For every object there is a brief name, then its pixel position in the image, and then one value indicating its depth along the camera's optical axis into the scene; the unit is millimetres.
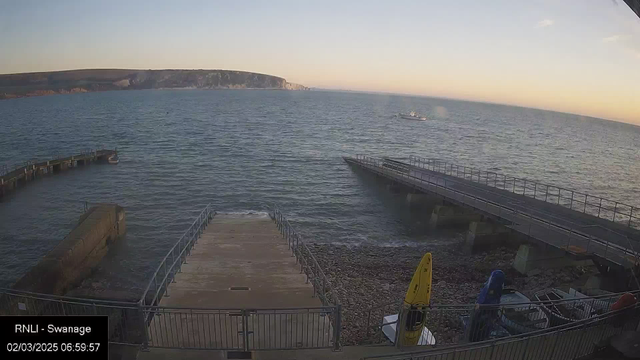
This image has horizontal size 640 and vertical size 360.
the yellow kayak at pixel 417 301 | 8359
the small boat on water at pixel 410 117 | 124712
